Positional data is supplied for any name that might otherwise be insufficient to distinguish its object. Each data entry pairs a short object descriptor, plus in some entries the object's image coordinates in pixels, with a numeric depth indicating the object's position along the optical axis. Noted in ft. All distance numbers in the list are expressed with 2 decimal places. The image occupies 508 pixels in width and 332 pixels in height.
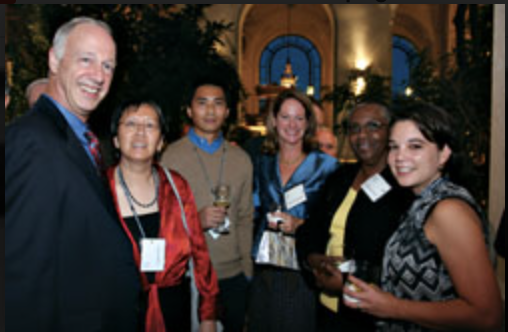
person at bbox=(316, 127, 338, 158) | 14.23
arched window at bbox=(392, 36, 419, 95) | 64.90
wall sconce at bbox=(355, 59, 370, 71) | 34.24
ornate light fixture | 41.91
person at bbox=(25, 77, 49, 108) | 8.84
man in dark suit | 3.69
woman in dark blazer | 6.07
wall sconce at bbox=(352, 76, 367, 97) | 29.76
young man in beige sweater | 8.13
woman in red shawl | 5.88
